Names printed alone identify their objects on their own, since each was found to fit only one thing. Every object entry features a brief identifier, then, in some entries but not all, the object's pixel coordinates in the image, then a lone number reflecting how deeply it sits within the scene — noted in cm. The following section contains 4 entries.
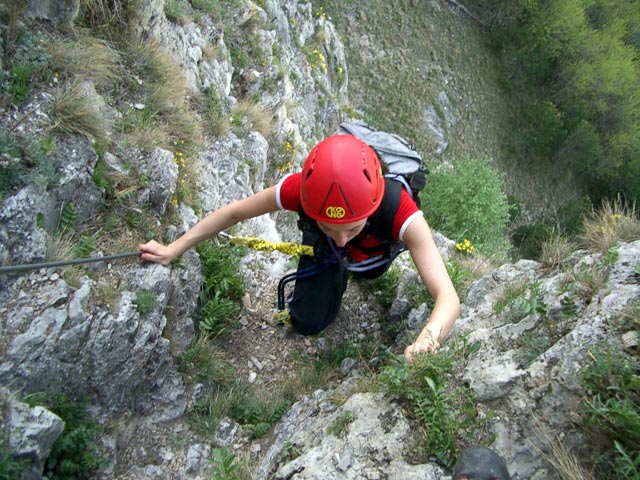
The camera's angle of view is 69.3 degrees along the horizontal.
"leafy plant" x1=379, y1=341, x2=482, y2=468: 271
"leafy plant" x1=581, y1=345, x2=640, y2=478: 221
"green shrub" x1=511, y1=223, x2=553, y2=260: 1952
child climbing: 317
